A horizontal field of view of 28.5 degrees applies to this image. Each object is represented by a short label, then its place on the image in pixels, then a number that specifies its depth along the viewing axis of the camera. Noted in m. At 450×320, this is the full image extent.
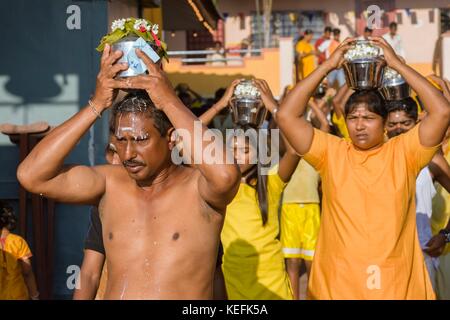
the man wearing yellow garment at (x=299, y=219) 8.15
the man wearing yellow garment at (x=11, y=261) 6.98
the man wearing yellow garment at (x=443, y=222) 6.67
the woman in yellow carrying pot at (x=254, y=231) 5.97
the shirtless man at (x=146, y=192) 3.58
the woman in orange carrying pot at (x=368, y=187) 4.50
